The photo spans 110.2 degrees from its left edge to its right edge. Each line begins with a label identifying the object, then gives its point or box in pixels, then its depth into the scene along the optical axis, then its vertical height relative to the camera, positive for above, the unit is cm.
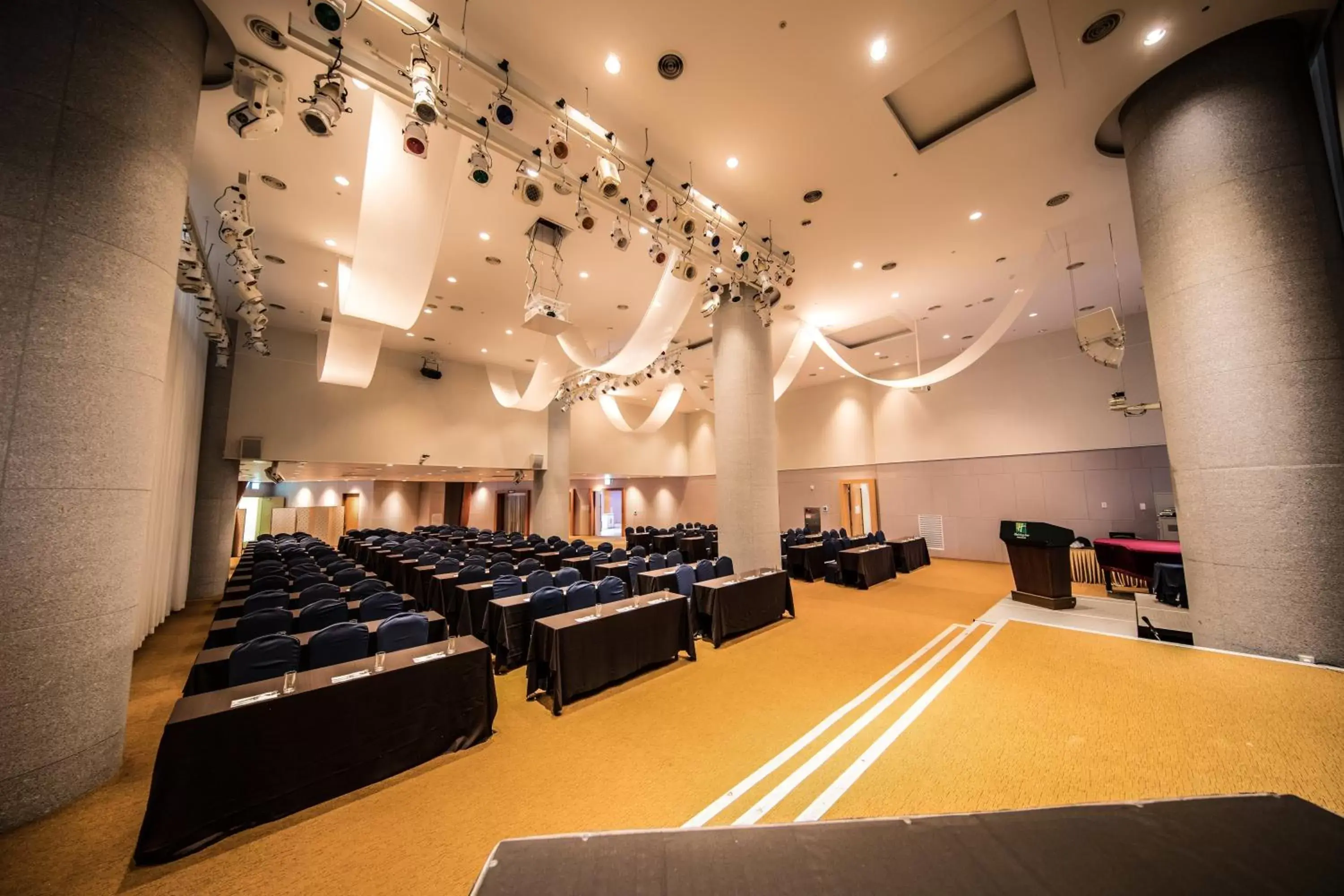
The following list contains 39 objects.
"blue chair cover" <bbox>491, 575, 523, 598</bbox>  562 -107
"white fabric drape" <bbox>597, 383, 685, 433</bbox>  1244 +233
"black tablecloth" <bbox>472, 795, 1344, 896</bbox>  94 -80
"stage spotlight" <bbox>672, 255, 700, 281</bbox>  582 +280
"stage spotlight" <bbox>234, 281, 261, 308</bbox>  632 +294
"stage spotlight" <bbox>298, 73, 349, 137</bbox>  333 +286
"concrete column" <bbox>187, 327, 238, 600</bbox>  907 +12
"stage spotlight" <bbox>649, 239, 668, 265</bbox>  537 +277
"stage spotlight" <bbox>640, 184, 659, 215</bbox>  472 +294
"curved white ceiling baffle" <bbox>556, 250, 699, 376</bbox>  649 +247
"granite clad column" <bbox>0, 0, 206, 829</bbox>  249 +82
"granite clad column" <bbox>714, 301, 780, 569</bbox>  766 +86
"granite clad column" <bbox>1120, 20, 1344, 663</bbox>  388 +127
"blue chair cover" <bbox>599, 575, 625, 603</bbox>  548 -108
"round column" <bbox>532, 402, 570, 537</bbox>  1498 +40
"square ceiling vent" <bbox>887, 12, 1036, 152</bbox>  421 +391
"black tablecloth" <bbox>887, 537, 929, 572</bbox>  1044 -147
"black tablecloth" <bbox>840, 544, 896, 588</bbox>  859 -141
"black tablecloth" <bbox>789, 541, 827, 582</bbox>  964 -146
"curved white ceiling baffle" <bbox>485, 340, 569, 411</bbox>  914 +252
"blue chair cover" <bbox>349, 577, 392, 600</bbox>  564 -104
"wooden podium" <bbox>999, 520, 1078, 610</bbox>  659 -109
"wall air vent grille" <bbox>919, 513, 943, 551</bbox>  1309 -113
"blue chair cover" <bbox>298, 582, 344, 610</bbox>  514 -100
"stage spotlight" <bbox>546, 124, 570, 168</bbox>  395 +299
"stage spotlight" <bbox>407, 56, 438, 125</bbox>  331 +288
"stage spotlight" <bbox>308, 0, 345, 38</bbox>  291 +307
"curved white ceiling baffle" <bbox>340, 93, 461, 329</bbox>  404 +261
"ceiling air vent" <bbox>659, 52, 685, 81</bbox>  402 +372
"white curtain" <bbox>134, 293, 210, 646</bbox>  622 +45
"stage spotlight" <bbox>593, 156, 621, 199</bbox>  428 +291
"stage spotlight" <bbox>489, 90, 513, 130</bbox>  373 +308
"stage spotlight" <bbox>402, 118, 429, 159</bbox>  356 +276
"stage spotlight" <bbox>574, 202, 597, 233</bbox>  454 +271
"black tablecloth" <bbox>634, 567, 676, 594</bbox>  598 -111
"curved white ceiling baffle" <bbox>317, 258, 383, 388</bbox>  724 +241
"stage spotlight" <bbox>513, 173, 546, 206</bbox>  431 +284
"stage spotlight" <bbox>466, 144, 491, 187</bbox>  402 +288
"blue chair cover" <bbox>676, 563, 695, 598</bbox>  606 -112
